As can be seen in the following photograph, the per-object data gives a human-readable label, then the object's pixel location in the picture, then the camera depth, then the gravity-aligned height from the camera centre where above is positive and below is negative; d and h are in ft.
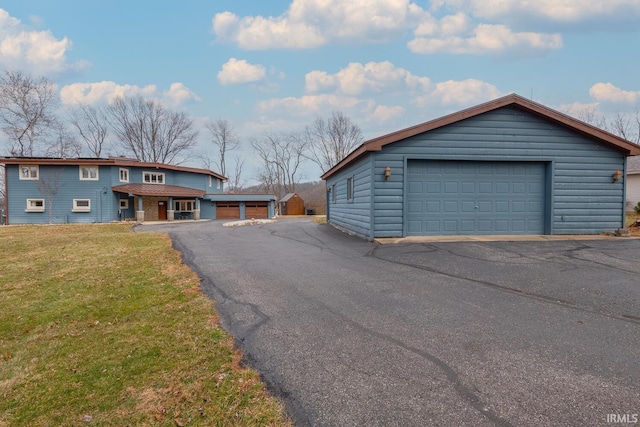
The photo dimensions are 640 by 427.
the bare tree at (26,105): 93.97 +27.97
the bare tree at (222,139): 142.61 +26.65
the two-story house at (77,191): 77.00 +1.75
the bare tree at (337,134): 131.64 +26.41
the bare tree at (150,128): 123.24 +27.73
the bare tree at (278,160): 145.79 +17.70
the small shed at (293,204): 129.80 -2.18
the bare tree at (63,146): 106.08 +17.69
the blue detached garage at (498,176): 31.91 +2.33
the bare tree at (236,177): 153.89 +10.24
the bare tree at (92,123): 115.65 +27.19
